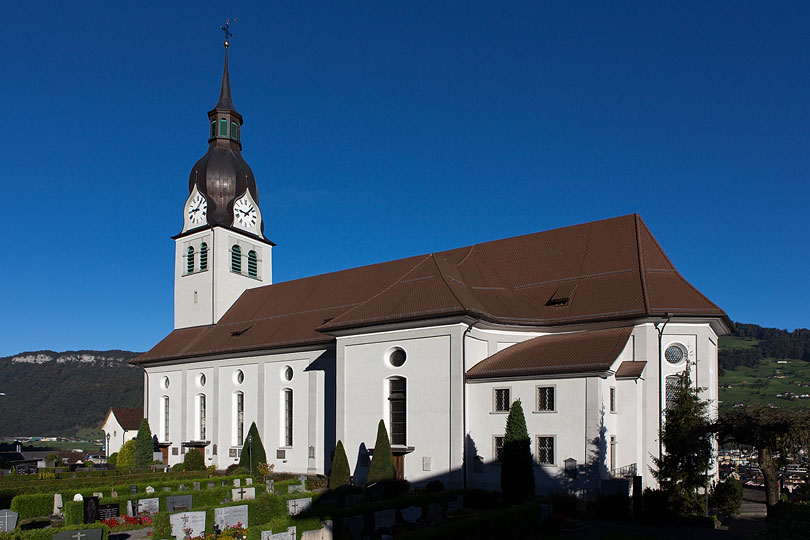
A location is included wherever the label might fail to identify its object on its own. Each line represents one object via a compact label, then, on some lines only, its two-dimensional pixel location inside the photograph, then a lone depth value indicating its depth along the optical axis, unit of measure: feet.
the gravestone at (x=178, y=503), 79.61
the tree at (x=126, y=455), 148.23
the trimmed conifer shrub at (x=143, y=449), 142.51
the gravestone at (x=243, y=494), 86.48
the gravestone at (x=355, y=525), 62.28
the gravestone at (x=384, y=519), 64.49
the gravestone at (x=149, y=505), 79.30
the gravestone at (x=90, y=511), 72.64
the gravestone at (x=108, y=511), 74.08
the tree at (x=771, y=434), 63.41
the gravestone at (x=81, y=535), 56.03
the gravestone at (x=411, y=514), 66.69
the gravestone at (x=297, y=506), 72.28
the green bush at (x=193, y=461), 130.41
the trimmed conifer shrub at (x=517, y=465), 77.51
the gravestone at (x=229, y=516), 65.92
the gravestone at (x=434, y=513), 71.18
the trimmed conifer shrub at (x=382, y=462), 90.22
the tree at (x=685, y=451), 71.41
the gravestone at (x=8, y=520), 68.49
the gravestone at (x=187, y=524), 63.62
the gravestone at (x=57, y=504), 84.38
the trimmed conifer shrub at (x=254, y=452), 121.39
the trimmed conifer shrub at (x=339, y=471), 97.04
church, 89.92
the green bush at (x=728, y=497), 77.41
